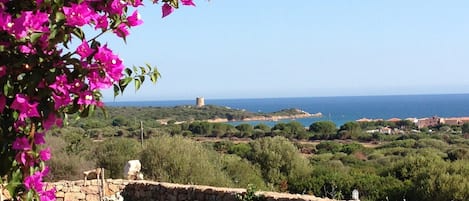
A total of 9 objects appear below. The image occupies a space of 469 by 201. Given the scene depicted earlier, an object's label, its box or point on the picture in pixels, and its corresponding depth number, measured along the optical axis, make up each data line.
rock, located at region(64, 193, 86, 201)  11.06
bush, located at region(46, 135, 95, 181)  15.91
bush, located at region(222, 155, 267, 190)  14.89
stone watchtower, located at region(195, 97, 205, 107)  89.31
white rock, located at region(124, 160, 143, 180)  12.12
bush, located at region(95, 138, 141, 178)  16.91
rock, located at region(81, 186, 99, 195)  11.45
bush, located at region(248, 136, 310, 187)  18.62
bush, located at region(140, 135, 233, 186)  14.09
